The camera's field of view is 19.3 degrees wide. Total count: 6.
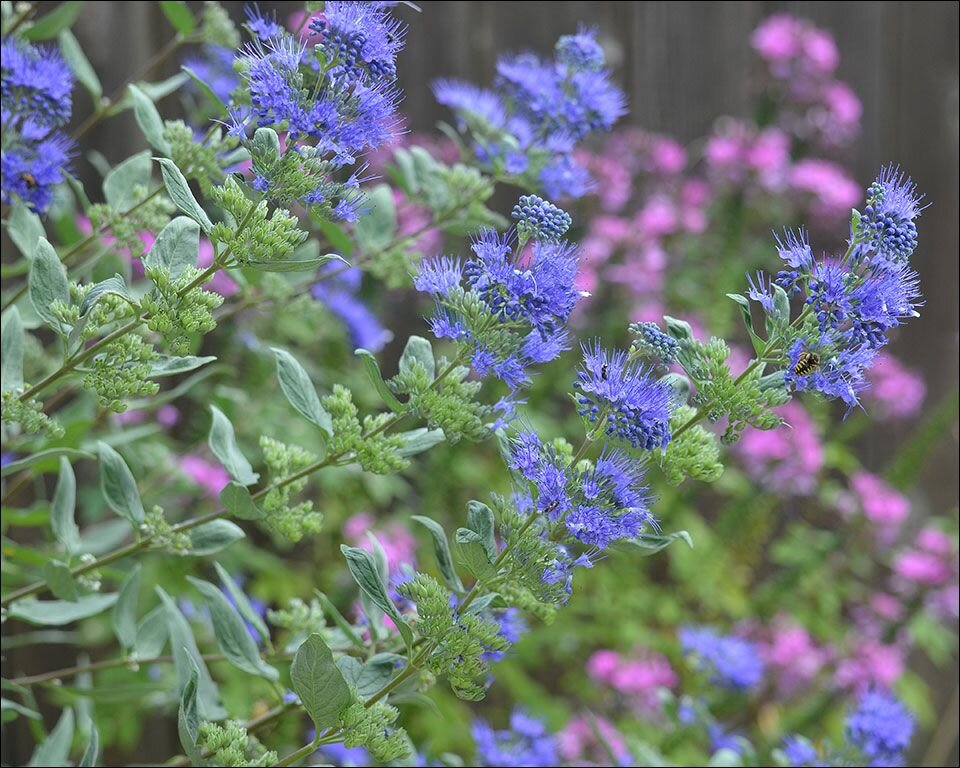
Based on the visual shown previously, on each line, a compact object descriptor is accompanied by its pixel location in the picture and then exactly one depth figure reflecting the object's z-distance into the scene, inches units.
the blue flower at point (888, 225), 35.0
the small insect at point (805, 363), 35.3
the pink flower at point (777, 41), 104.8
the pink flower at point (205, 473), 58.7
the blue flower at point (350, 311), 59.3
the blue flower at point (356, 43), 35.0
